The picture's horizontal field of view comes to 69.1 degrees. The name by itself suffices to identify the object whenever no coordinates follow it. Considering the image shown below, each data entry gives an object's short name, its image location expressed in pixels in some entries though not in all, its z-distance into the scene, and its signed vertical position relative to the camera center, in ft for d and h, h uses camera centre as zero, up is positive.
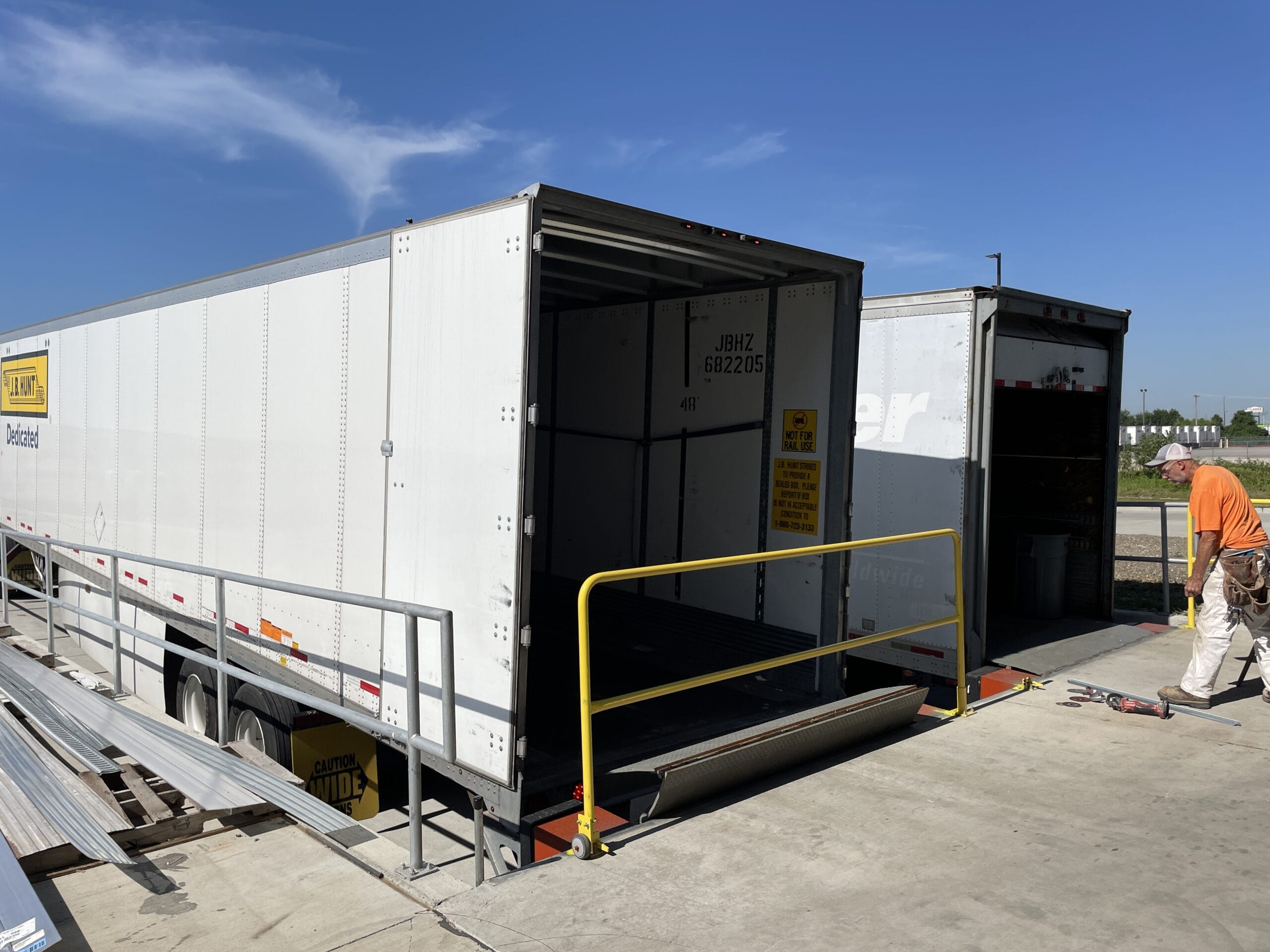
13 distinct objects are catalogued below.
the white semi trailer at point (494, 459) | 13.82 -0.35
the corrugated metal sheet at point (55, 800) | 12.76 -5.83
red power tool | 18.61 -5.00
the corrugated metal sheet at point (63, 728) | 16.28 -5.95
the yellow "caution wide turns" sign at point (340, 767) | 19.45 -7.07
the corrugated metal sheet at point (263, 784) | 13.83 -5.71
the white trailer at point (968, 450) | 22.54 +0.23
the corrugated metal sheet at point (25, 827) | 12.61 -5.69
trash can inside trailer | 27.68 -3.48
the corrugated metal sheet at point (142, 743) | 14.62 -5.82
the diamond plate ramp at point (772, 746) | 13.80 -4.83
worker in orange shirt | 18.42 -2.27
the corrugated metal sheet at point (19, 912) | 10.27 -5.67
